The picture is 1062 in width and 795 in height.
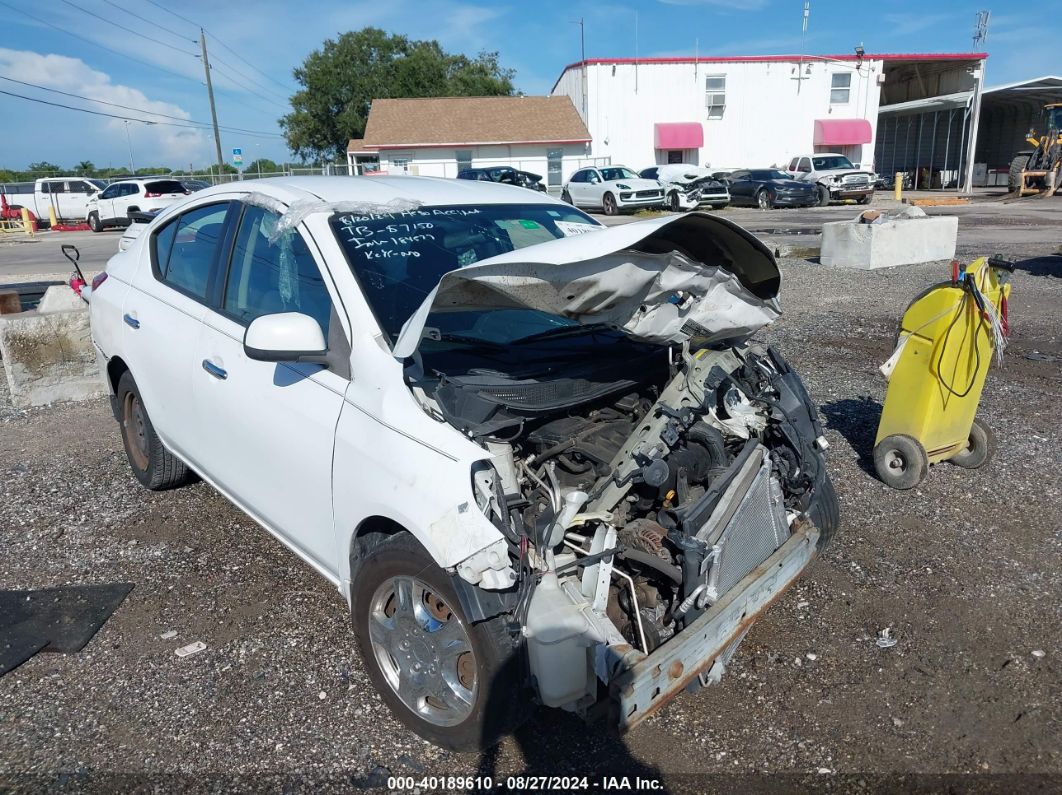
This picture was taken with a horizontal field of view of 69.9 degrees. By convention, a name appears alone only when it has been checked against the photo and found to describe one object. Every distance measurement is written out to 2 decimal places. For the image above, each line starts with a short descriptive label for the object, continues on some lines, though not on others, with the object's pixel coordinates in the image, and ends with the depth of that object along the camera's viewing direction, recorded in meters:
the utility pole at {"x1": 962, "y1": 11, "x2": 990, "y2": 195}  35.50
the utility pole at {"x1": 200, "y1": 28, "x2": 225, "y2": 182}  41.25
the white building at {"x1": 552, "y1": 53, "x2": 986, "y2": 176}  39.56
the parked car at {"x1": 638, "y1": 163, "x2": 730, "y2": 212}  27.33
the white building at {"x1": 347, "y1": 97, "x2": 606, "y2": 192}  41.59
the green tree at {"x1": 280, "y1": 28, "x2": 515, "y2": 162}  59.38
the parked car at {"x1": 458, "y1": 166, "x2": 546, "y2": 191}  29.59
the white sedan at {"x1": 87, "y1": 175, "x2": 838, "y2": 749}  2.39
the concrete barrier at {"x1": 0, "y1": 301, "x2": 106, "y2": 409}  6.57
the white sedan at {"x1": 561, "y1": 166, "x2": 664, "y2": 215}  26.44
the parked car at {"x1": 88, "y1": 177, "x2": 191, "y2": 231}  27.78
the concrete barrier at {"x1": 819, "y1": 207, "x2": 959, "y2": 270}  12.55
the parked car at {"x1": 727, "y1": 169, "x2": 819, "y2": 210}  28.50
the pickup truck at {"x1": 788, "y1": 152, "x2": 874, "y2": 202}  28.91
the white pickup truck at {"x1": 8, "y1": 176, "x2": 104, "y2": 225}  30.88
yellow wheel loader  29.41
